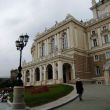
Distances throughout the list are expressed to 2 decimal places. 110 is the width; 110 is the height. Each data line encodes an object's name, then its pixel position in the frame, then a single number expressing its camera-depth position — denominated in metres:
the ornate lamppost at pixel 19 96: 9.13
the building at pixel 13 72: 59.38
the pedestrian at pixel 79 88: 10.53
